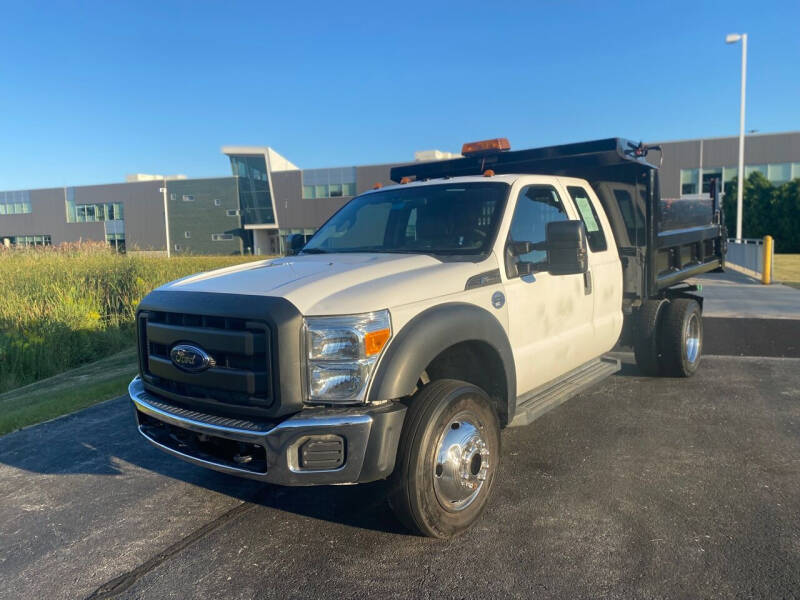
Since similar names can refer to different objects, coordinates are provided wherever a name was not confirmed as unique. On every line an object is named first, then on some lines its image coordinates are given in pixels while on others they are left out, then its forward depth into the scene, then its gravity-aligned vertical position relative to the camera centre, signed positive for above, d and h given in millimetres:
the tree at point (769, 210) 35438 +447
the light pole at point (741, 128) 24203 +3688
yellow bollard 17047 -1155
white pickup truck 3031 -623
